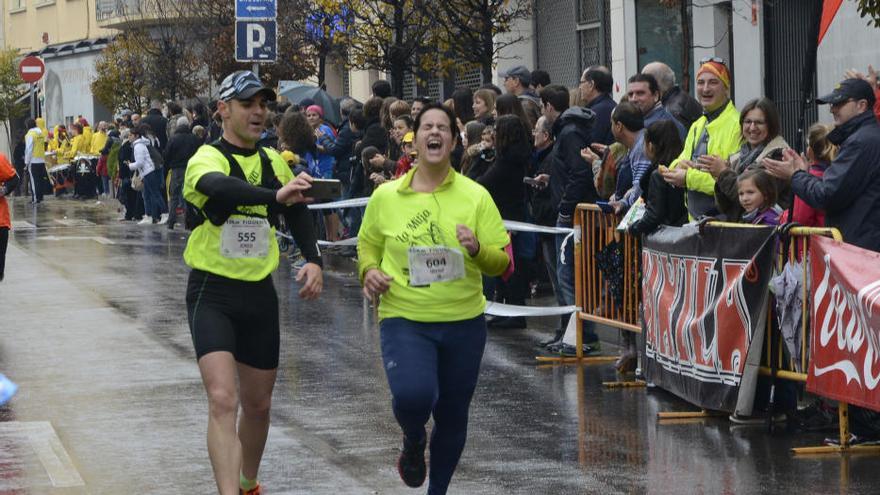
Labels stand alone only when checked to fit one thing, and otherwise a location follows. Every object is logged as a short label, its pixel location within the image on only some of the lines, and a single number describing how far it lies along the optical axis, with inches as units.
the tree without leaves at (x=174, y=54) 1621.6
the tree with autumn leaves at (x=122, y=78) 1708.9
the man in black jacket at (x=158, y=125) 1279.5
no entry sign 1764.3
